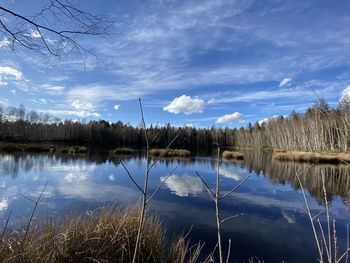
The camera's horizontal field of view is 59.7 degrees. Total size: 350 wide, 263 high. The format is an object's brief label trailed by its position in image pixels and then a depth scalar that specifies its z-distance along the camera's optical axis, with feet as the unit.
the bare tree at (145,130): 6.08
